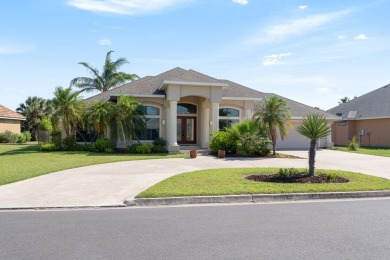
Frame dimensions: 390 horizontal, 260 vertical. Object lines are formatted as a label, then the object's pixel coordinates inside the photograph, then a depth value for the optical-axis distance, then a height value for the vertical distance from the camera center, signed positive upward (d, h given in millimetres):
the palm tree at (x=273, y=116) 22547 +1267
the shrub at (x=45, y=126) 34844 +854
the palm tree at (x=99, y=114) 23409 +1378
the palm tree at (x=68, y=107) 24078 +1892
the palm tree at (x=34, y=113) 49094 +2973
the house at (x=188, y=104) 24109 +2323
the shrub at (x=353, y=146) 27875 -754
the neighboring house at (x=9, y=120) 39875 +1708
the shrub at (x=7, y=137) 38500 -267
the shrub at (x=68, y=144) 24516 -626
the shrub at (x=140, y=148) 23422 -847
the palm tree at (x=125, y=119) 23422 +1058
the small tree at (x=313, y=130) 12656 +217
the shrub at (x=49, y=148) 24359 -900
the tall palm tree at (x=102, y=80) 44534 +6888
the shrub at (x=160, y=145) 23952 -688
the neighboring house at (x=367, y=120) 34391 +1645
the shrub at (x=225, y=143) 22078 -451
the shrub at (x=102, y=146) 23703 -725
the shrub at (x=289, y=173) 12398 -1313
